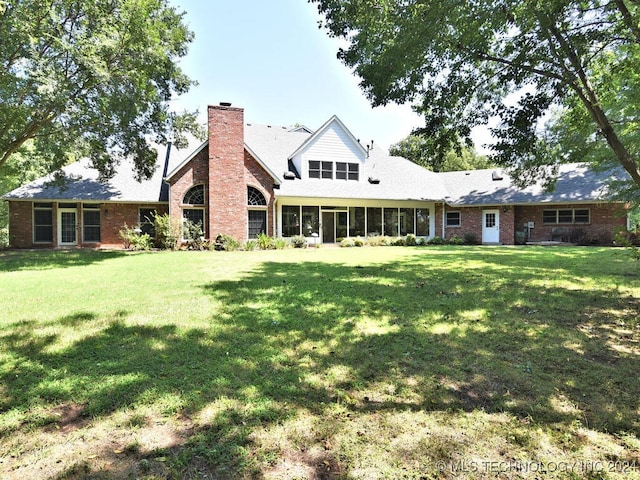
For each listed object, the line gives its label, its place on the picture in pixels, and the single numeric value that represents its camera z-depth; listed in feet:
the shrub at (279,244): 61.82
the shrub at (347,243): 68.77
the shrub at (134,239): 58.18
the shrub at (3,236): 74.37
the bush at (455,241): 75.51
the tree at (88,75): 38.78
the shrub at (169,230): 58.65
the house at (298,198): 61.46
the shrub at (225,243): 59.52
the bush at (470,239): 76.74
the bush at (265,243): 60.80
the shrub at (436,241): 76.13
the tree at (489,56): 19.81
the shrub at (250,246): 59.00
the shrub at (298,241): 65.82
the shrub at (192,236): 59.98
